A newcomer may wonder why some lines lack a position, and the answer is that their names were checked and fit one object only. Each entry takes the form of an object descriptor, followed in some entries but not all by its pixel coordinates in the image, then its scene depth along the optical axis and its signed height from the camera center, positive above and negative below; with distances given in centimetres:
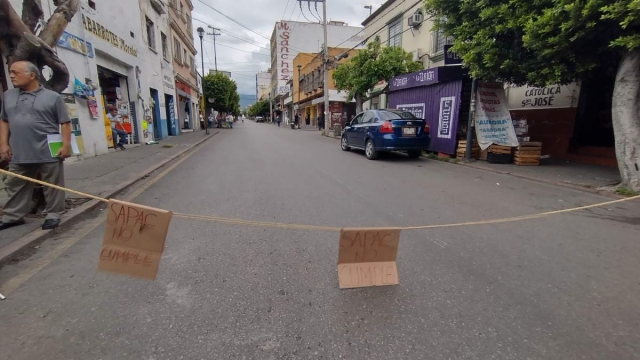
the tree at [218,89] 3797 +306
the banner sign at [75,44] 870 +197
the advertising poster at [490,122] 952 -12
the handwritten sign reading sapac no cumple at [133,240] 256 -101
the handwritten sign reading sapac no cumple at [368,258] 270 -120
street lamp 2596 +659
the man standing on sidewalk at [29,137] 367 -27
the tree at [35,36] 386 +95
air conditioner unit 1622 +487
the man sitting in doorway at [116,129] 1208 -58
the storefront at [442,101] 1013 +54
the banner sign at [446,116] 1036 +4
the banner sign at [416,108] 1187 +31
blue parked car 963 -48
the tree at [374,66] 1653 +260
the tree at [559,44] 550 +149
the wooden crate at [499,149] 941 -90
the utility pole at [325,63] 2236 +375
